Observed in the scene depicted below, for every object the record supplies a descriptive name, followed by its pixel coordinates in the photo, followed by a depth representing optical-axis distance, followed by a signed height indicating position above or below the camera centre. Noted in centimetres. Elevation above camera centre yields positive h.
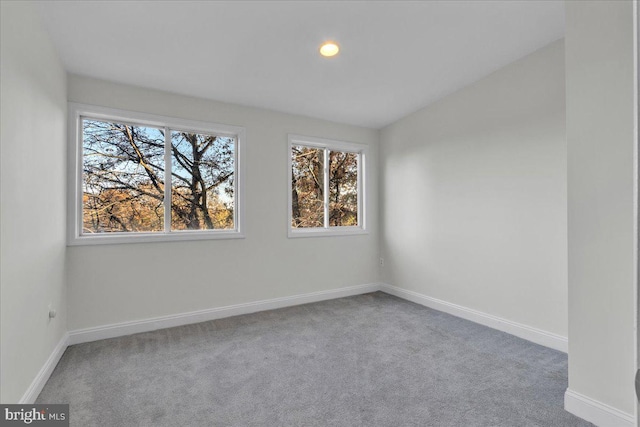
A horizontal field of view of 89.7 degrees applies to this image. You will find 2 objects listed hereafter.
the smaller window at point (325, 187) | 417 +39
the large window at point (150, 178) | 299 +40
